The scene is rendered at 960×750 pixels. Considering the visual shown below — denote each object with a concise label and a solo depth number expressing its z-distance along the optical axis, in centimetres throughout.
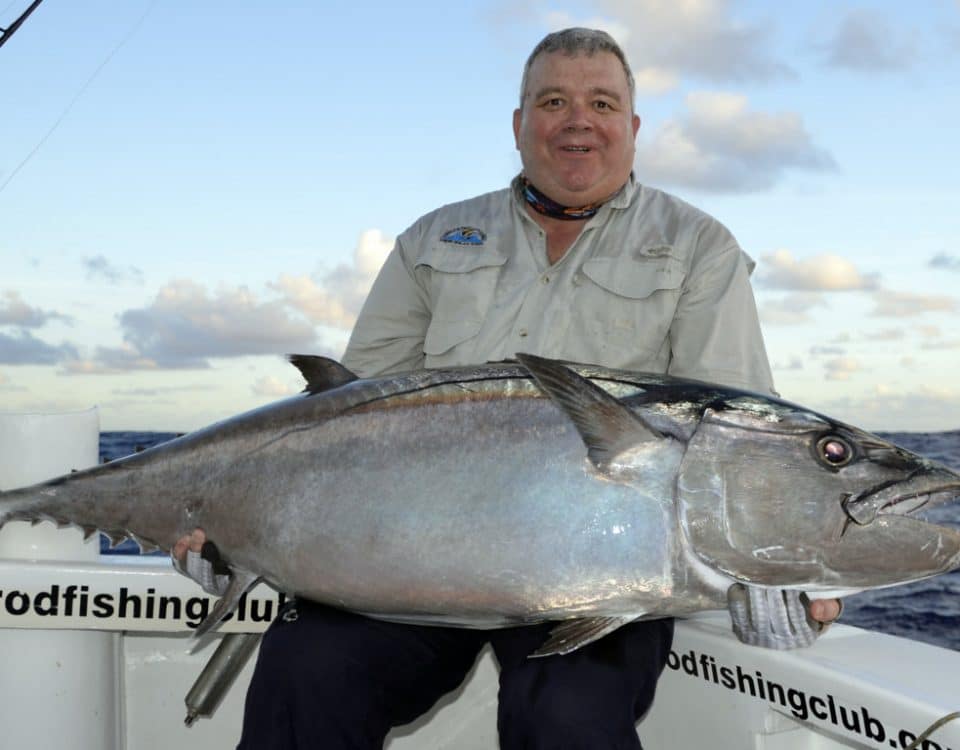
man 236
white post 303
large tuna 209
